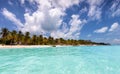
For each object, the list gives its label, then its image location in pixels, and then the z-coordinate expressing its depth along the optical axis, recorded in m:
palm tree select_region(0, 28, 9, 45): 22.70
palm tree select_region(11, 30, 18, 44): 23.14
